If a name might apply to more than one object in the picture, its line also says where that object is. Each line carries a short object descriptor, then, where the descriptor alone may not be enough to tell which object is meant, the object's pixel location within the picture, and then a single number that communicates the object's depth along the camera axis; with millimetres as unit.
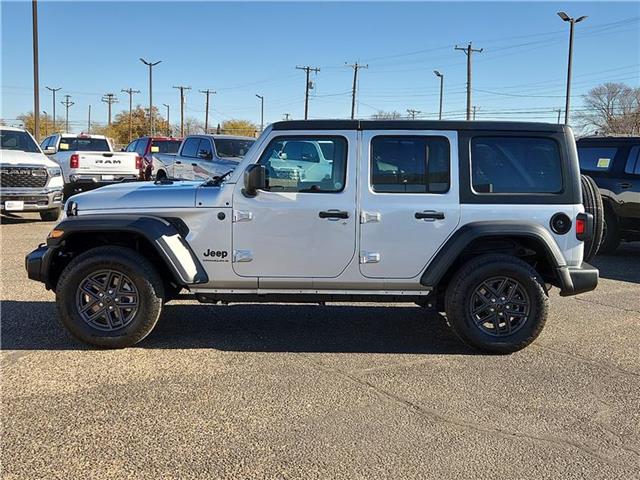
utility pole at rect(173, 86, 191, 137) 73656
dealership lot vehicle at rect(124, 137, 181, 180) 19080
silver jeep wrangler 4863
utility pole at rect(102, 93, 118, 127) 91875
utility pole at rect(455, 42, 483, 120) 43525
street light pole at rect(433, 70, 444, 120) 54688
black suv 9750
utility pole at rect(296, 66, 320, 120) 63375
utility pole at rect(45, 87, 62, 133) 92331
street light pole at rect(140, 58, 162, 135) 54875
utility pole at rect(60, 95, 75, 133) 107812
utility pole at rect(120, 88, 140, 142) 75812
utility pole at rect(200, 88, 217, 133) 76038
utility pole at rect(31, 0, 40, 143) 25438
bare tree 61344
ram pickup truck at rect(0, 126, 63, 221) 11461
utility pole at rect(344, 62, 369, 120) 59306
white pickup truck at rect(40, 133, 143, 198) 15055
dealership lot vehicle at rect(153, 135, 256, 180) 13352
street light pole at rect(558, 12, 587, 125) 32969
